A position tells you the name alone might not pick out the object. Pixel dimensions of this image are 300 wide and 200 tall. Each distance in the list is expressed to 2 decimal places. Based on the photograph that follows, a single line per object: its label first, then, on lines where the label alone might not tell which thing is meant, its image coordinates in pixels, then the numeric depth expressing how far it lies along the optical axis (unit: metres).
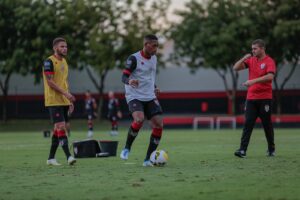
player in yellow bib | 14.81
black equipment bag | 17.03
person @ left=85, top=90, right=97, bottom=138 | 39.78
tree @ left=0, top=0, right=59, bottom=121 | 54.81
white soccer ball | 14.23
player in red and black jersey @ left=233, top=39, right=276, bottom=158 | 16.41
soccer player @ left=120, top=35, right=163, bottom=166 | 14.33
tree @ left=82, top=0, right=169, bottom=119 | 56.41
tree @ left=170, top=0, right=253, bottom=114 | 56.62
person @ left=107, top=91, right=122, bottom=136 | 40.16
